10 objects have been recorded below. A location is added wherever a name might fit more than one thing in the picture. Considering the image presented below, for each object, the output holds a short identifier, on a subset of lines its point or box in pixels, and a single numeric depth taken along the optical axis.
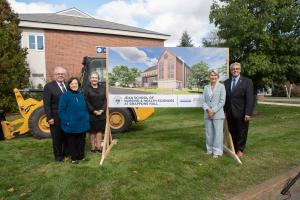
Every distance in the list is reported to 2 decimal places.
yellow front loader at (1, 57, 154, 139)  5.71
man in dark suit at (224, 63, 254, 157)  4.26
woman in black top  4.39
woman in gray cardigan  4.22
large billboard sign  4.65
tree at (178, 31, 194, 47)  42.02
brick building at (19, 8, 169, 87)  16.62
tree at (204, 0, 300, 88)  8.54
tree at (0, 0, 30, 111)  12.09
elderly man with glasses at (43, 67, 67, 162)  3.94
